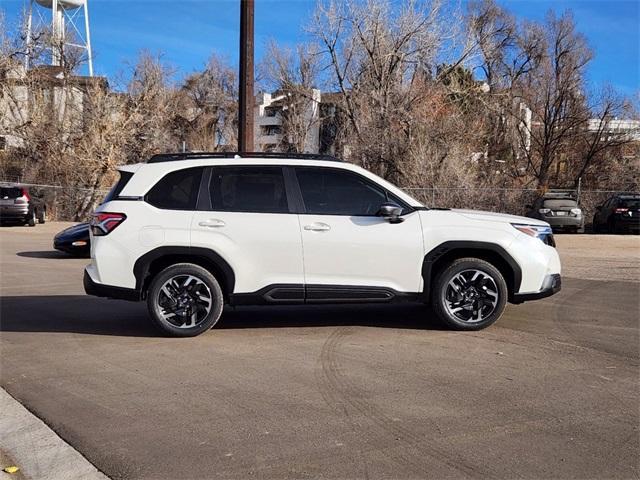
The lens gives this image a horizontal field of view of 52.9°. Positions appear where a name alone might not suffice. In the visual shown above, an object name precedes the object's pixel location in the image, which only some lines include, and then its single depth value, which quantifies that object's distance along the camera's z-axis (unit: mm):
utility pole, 14633
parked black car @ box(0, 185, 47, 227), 22953
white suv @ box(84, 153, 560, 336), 6996
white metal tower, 36344
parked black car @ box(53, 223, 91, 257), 14906
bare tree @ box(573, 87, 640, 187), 34594
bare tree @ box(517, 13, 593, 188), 36094
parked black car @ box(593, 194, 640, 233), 22234
